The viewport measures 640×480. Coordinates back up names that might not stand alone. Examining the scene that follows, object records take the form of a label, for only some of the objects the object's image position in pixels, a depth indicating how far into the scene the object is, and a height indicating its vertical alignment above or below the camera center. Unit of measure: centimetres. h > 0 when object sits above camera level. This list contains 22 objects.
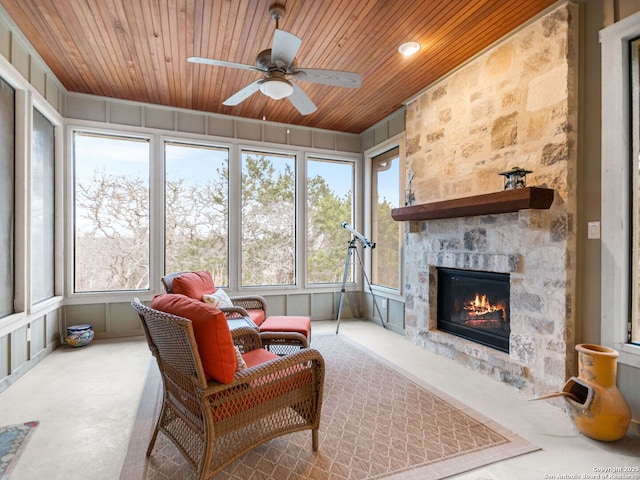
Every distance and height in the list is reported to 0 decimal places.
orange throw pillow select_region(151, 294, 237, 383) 162 -49
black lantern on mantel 272 +51
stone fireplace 256 +55
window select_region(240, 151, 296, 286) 500 +31
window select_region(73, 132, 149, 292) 426 +36
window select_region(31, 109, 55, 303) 348 +34
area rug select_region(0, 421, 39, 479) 188 -124
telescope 474 +6
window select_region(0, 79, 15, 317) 292 +41
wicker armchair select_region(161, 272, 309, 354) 305 -85
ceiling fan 235 +127
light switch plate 244 +6
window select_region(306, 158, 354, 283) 536 +38
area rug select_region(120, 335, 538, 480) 184 -126
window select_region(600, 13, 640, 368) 230 +32
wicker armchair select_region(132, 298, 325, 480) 161 -86
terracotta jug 207 -101
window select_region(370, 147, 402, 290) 480 +27
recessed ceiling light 309 +177
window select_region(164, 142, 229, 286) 462 +42
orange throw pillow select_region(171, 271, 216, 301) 328 -46
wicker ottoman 305 -86
